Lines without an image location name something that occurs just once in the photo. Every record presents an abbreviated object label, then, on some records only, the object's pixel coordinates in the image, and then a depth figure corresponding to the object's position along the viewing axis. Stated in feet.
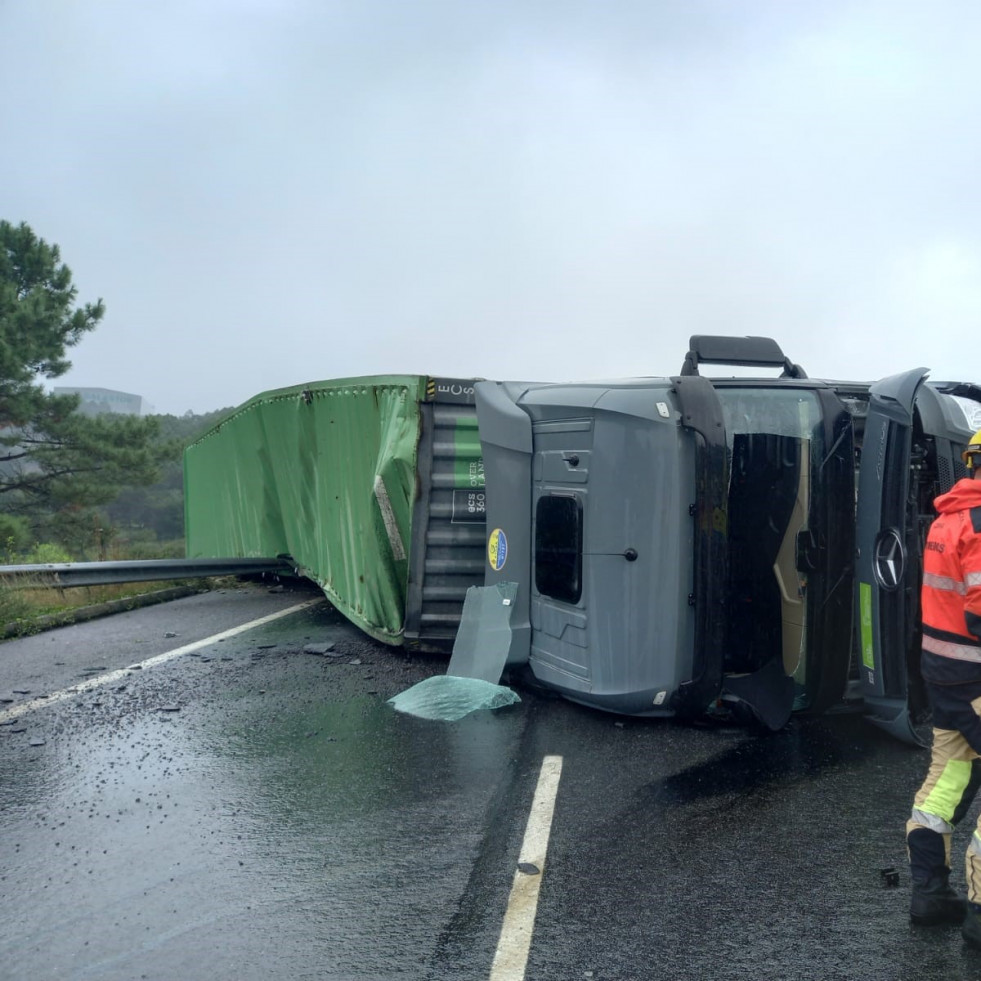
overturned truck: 16.74
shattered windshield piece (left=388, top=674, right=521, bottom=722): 20.74
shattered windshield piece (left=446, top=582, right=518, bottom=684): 21.54
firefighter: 11.17
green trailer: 25.68
